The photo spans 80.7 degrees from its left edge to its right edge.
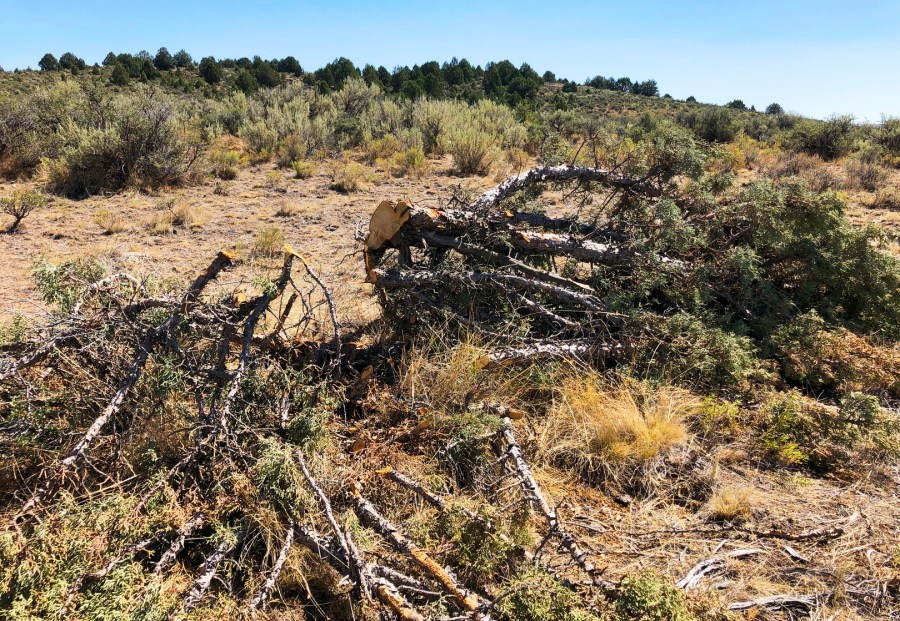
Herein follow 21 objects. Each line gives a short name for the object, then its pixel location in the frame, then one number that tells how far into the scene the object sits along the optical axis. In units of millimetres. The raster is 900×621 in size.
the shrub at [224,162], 11133
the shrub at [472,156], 11719
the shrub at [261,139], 12925
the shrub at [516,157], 12597
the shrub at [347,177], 10273
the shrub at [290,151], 12461
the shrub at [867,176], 10047
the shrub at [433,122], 14505
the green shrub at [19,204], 7541
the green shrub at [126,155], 9547
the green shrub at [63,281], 2738
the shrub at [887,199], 8891
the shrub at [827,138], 13430
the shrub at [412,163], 11727
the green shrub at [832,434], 3135
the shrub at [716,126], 17234
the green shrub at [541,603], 1937
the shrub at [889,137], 14152
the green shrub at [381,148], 13192
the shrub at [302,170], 11292
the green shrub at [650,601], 1872
